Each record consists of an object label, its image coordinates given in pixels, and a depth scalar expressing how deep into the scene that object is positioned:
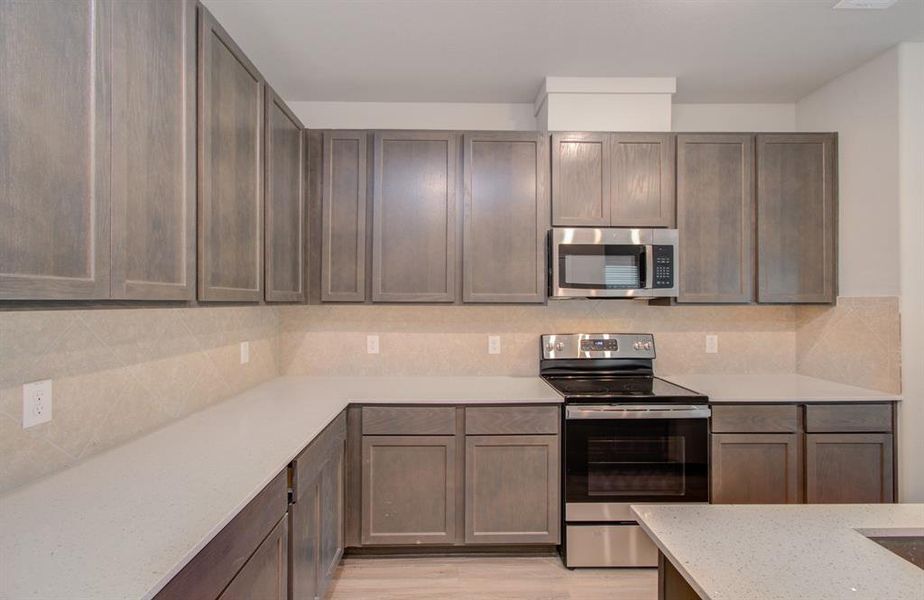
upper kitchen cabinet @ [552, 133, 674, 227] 2.55
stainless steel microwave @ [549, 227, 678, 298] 2.51
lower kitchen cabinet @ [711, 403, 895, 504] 2.27
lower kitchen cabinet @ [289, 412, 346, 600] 1.56
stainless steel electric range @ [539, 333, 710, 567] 2.26
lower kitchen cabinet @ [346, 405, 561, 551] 2.29
